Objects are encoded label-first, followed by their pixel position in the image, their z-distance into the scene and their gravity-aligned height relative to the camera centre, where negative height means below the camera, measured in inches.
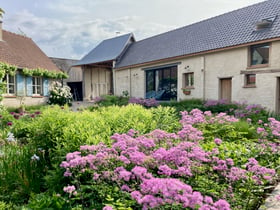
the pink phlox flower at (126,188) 72.5 -30.8
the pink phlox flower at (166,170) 73.4 -25.2
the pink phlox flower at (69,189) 70.9 -30.6
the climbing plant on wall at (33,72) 517.9 +65.5
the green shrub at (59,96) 677.9 -2.2
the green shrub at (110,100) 591.4 -13.8
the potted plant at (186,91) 547.5 +10.9
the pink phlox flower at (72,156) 81.7 -22.9
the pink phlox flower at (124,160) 79.8 -23.8
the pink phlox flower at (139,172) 70.8 -24.9
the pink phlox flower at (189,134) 114.2 -20.6
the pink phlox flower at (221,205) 60.0 -30.4
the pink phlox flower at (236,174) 86.0 -31.7
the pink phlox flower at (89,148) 90.4 -21.8
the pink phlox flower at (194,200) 57.8 -27.9
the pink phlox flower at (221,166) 89.8 -29.3
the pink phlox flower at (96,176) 74.9 -28.0
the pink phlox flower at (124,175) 70.4 -25.8
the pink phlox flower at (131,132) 117.3 -20.3
